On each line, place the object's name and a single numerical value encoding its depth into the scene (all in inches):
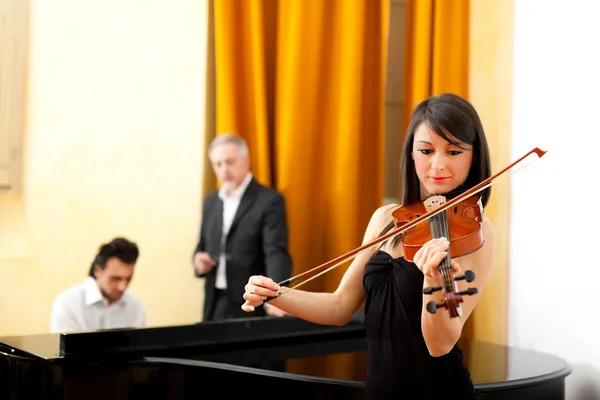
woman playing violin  167.5
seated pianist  263.3
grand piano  211.7
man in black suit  276.9
